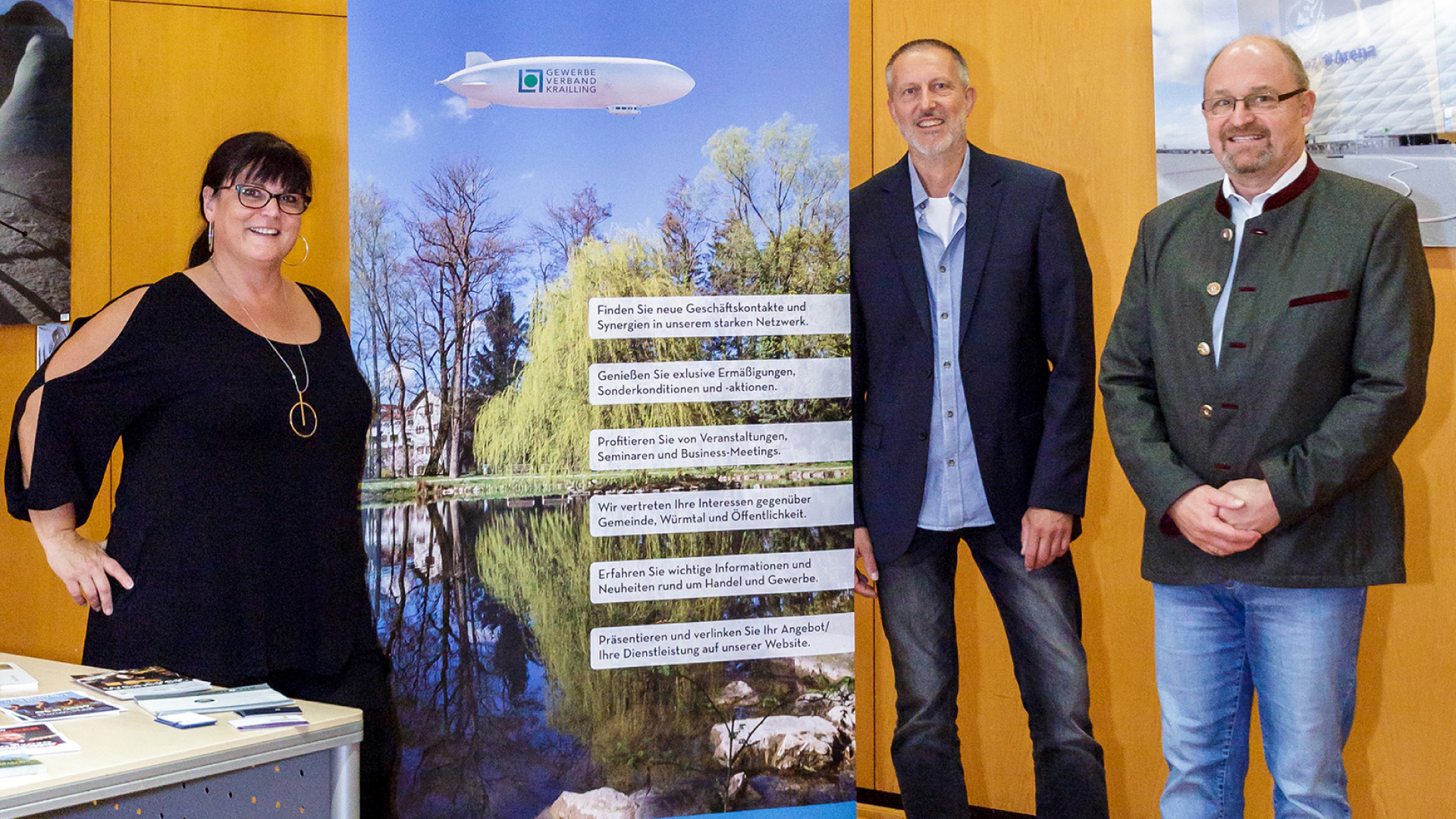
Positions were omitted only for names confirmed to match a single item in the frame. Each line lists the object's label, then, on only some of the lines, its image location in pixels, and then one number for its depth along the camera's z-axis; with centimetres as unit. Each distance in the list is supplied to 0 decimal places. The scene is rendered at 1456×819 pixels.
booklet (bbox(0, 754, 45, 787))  133
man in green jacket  196
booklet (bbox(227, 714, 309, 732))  158
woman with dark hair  217
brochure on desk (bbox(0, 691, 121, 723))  163
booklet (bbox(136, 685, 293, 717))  167
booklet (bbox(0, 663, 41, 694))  181
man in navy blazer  238
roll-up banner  233
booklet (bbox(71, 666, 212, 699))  176
